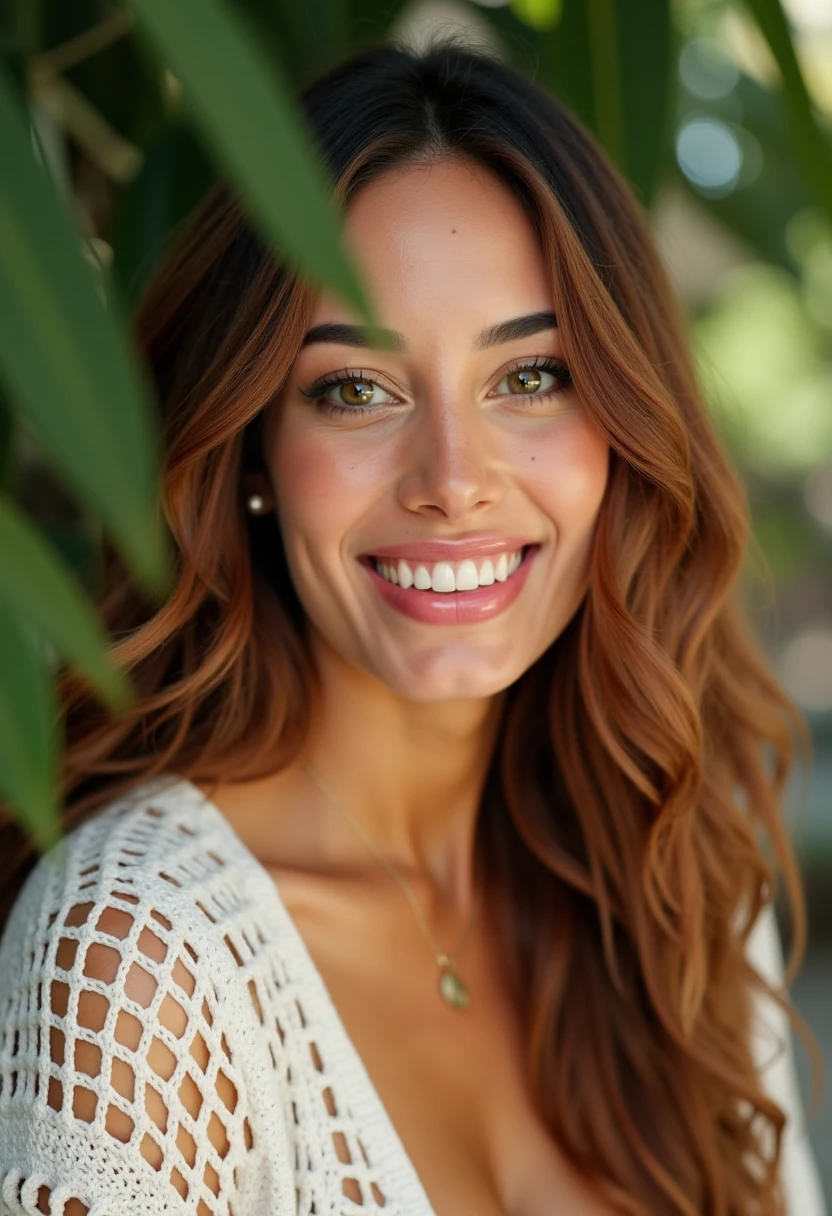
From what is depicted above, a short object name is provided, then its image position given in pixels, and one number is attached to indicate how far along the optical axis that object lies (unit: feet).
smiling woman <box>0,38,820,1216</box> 3.92
